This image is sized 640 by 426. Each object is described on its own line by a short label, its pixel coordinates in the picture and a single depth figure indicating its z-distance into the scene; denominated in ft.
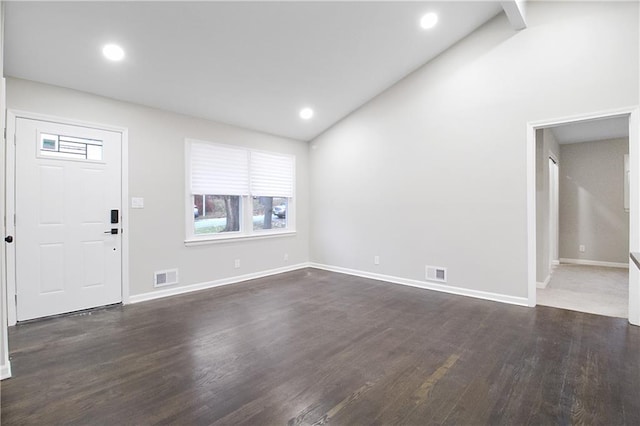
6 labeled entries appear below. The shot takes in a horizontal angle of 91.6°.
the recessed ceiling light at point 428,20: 11.81
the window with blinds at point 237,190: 15.25
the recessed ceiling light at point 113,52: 10.05
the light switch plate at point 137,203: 13.05
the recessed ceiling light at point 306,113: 16.53
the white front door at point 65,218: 10.80
